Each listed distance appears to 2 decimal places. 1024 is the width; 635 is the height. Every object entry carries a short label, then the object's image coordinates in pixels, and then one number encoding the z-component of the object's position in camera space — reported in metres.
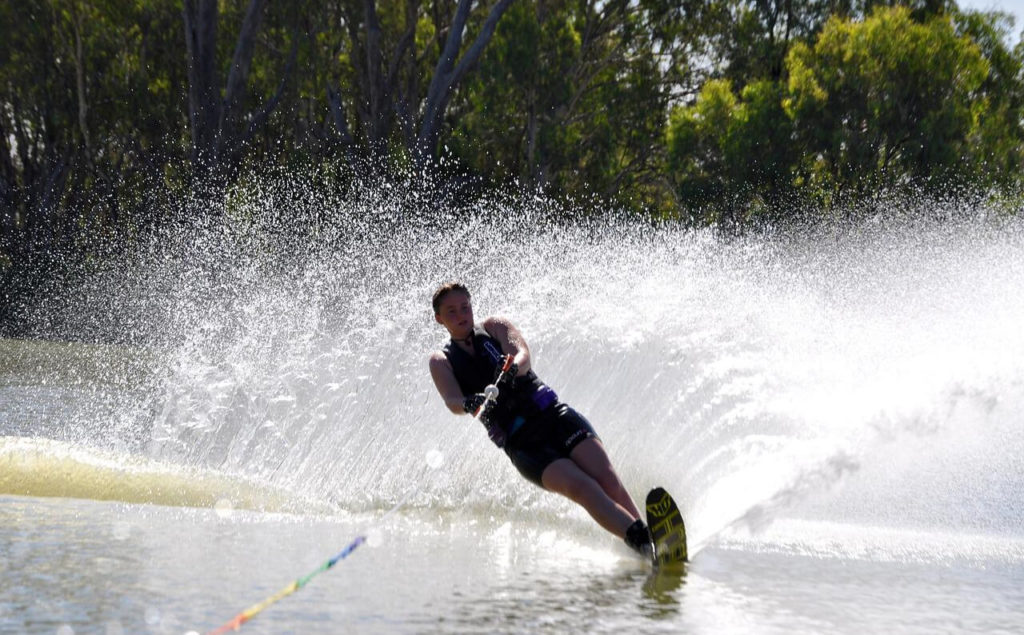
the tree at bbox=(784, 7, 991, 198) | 60.41
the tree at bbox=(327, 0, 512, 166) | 51.12
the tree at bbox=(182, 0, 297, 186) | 53.00
